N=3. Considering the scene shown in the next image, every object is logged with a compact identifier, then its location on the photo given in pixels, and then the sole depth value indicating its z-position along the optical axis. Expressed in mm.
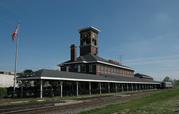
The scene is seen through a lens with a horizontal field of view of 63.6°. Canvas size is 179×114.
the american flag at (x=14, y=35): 22604
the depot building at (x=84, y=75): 21754
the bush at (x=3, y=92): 21540
